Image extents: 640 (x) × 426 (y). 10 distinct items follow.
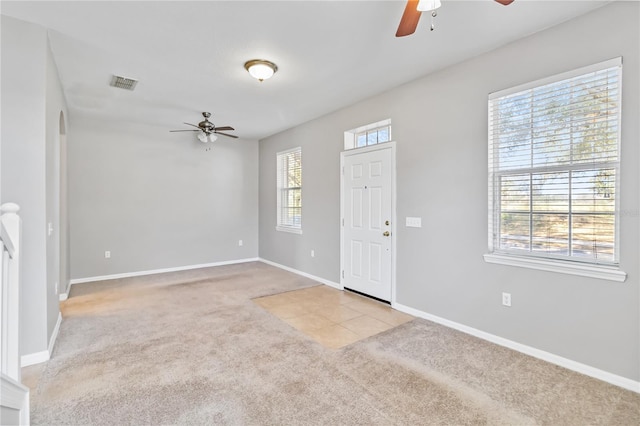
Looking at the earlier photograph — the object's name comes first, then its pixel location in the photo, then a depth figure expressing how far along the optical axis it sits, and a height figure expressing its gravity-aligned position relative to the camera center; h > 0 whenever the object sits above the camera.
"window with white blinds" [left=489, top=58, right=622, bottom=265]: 2.31 +0.36
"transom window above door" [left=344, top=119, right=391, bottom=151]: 4.14 +1.08
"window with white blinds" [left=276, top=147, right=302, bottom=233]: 5.88 +0.39
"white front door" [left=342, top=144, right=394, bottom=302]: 4.02 -0.14
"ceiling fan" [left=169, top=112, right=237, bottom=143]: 4.87 +1.29
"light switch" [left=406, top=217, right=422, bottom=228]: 3.61 -0.14
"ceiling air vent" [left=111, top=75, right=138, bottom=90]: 3.57 +1.50
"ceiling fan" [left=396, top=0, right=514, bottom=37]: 1.84 +1.21
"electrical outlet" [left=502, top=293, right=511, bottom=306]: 2.84 -0.81
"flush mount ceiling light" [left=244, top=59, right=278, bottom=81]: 3.15 +1.45
